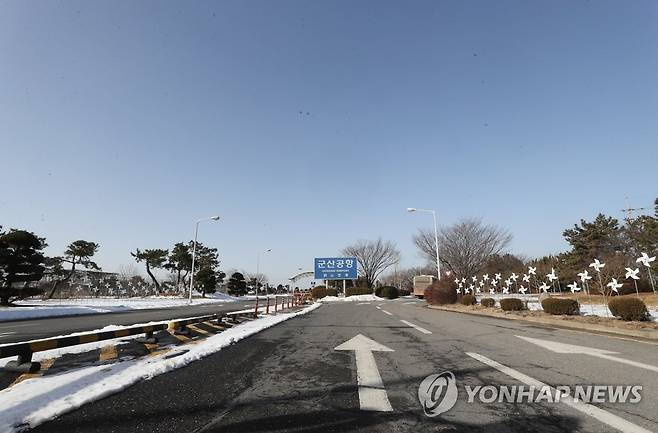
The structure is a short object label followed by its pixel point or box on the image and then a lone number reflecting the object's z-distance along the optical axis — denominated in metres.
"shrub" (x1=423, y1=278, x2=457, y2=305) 26.17
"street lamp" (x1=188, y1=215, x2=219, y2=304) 33.81
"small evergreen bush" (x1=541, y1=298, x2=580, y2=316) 14.20
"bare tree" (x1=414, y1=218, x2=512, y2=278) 37.50
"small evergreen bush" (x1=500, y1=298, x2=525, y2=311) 17.59
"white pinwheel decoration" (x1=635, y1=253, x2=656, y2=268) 13.91
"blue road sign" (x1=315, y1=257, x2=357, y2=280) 48.22
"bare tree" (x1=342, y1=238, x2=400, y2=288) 63.38
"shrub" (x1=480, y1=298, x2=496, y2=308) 20.49
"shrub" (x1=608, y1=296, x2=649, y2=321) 11.25
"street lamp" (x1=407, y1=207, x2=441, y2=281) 31.83
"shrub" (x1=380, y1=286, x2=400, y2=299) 53.41
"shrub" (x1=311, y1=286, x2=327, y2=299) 61.56
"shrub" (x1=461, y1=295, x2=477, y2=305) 23.58
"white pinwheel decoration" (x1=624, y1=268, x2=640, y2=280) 15.48
